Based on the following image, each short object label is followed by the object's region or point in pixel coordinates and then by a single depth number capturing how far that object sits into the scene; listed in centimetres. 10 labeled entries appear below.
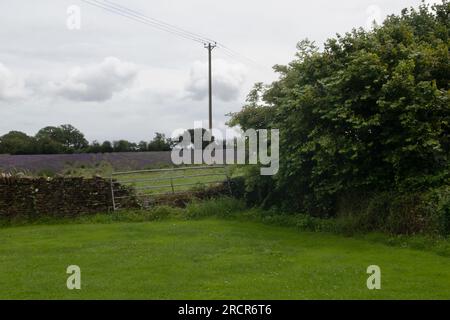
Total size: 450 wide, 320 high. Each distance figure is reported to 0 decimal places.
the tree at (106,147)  5097
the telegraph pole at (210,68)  3509
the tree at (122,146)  5372
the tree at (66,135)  5706
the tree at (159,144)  5650
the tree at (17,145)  4744
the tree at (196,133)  4072
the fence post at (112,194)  1853
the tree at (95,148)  5054
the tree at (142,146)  5596
